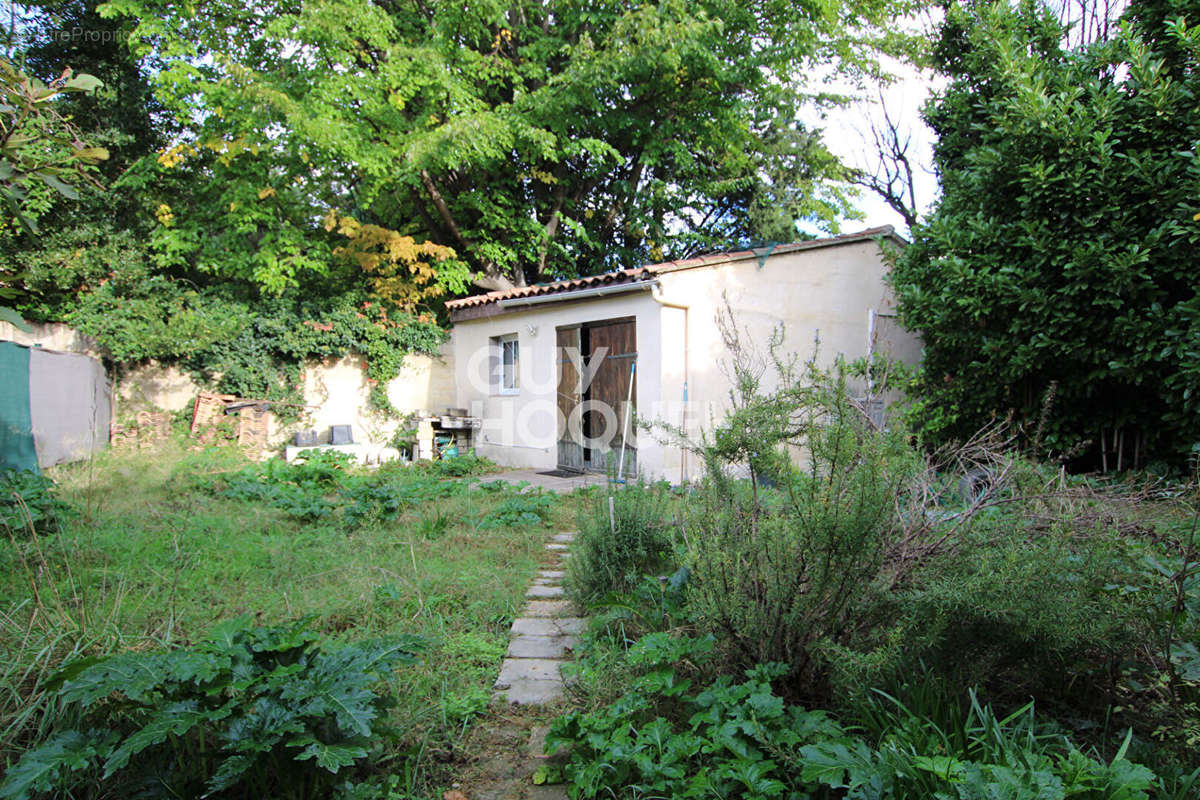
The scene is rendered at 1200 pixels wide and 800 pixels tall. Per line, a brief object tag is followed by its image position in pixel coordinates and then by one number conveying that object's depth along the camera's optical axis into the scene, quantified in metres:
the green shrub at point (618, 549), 3.49
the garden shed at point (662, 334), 8.16
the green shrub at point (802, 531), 2.07
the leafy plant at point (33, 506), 3.63
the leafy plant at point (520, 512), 5.31
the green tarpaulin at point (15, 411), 6.58
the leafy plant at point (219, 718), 1.65
